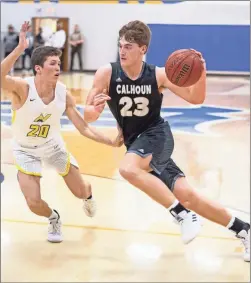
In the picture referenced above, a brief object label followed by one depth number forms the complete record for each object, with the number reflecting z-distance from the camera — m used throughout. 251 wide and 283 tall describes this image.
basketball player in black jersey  4.24
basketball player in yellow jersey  4.41
